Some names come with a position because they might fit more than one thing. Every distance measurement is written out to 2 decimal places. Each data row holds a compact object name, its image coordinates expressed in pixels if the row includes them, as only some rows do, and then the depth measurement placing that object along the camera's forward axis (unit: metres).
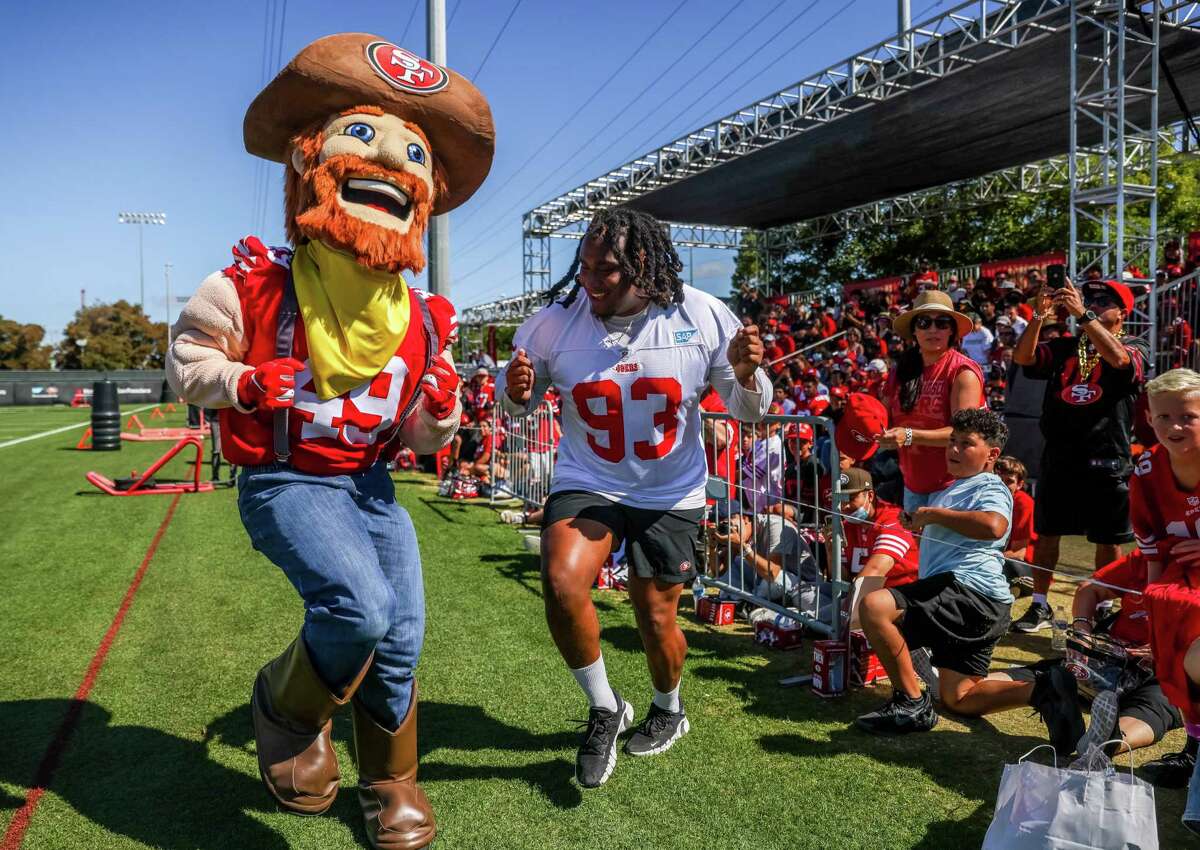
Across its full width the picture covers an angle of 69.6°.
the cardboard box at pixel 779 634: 4.66
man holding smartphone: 4.89
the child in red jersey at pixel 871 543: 4.25
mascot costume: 2.42
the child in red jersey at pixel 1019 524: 5.25
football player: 3.16
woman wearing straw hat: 4.12
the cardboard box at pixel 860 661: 4.00
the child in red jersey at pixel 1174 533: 2.66
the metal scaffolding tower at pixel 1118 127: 10.26
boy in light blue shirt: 3.53
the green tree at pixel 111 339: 56.44
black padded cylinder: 16.83
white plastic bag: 2.01
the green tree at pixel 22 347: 56.66
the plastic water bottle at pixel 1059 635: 3.02
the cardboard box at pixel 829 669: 3.88
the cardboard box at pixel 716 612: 5.14
